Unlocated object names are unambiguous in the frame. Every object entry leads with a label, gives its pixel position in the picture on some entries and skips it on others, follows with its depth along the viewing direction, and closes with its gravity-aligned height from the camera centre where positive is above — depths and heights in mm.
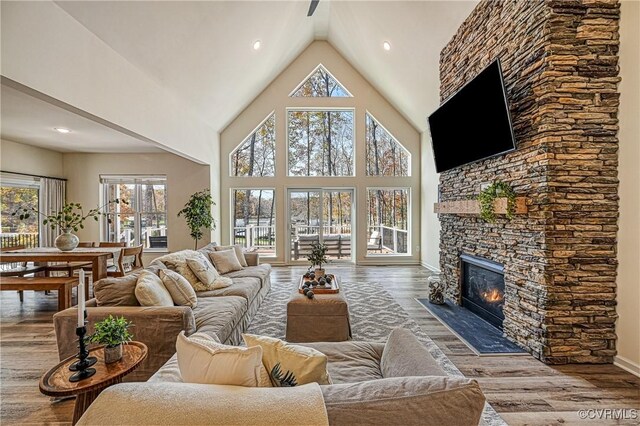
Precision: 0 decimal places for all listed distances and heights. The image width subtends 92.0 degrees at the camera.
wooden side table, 1516 -839
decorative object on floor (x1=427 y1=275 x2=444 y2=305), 4577 -1193
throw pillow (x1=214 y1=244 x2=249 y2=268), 4945 -622
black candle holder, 1617 -804
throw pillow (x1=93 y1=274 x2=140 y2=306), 2623 -652
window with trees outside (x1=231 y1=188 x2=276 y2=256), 7742 -46
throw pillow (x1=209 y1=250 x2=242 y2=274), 4477 -674
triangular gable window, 7672 +3170
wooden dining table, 4199 -537
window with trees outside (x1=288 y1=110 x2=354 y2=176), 7785 +1829
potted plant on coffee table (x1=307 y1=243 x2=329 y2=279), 4117 -570
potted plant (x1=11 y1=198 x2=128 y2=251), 4460 -267
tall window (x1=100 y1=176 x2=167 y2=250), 7301 +107
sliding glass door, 7777 -140
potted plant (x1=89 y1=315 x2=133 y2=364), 1747 -688
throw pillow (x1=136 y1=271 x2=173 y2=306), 2611 -656
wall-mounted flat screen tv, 3166 +1086
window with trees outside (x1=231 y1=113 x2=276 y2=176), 7703 +1527
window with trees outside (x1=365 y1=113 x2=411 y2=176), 7746 +1495
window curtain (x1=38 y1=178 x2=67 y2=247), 6469 +357
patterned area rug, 3402 -1346
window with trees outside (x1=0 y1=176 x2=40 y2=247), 5887 +163
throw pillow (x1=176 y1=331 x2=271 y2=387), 1215 -604
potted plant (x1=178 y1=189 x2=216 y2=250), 6484 +54
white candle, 1667 -466
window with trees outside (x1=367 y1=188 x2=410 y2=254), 7781 -146
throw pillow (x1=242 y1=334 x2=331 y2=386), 1391 -678
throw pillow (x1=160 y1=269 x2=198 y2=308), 2955 -707
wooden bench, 4020 -886
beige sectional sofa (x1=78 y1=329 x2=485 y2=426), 980 -629
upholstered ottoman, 3150 -1096
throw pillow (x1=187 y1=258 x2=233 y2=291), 3646 -731
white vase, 4465 -350
